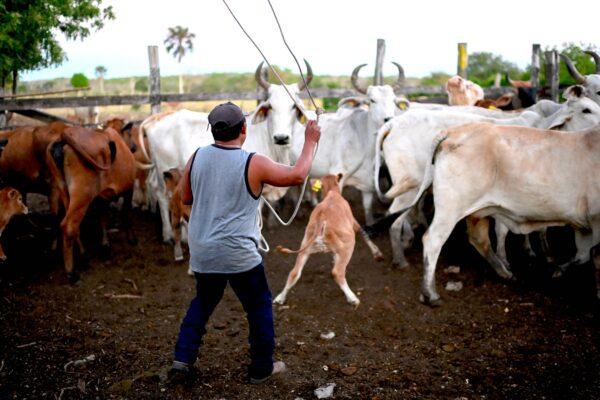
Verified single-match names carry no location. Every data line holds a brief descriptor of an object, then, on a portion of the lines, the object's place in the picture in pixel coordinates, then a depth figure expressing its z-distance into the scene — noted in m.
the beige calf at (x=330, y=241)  6.20
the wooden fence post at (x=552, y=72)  12.16
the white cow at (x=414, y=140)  7.36
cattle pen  11.52
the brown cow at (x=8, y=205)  7.37
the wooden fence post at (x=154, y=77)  12.05
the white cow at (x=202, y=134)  7.61
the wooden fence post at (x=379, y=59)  13.50
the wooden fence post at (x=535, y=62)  13.27
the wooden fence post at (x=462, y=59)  14.22
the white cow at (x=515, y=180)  6.04
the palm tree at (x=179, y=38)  69.12
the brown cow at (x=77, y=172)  7.17
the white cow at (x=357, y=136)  8.71
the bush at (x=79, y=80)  30.41
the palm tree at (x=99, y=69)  61.97
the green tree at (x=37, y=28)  11.41
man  4.11
